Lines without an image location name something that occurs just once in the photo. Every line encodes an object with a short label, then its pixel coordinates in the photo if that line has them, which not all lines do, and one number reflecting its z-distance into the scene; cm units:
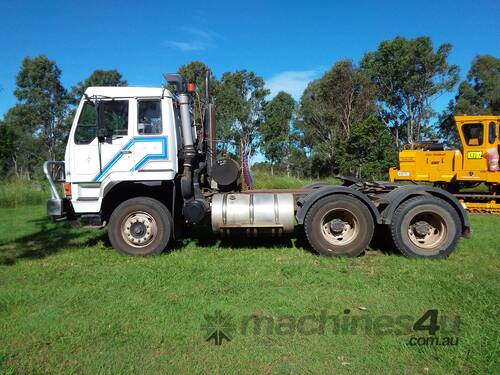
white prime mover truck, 638
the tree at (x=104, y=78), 4571
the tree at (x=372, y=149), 3328
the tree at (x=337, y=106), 3709
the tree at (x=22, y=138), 3916
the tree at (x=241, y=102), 3997
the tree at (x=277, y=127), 4516
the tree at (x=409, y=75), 3919
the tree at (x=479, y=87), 4378
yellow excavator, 1252
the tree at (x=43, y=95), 4256
